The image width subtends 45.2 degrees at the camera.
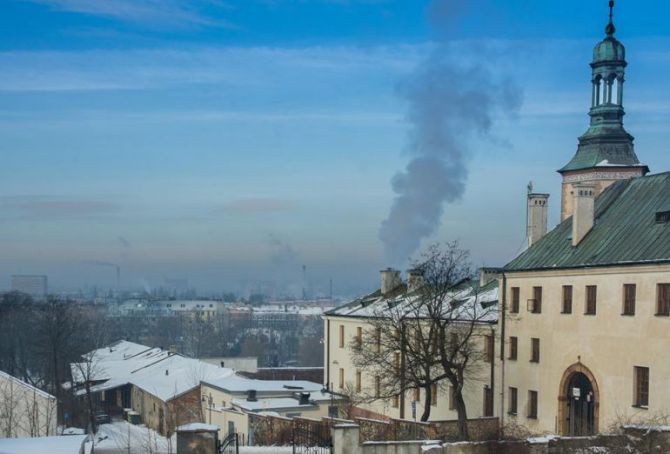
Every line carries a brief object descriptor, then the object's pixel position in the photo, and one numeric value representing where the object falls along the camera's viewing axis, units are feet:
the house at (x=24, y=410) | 136.36
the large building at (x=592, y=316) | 98.78
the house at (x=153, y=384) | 177.99
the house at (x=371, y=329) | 134.51
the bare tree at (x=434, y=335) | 122.58
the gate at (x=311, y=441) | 83.82
